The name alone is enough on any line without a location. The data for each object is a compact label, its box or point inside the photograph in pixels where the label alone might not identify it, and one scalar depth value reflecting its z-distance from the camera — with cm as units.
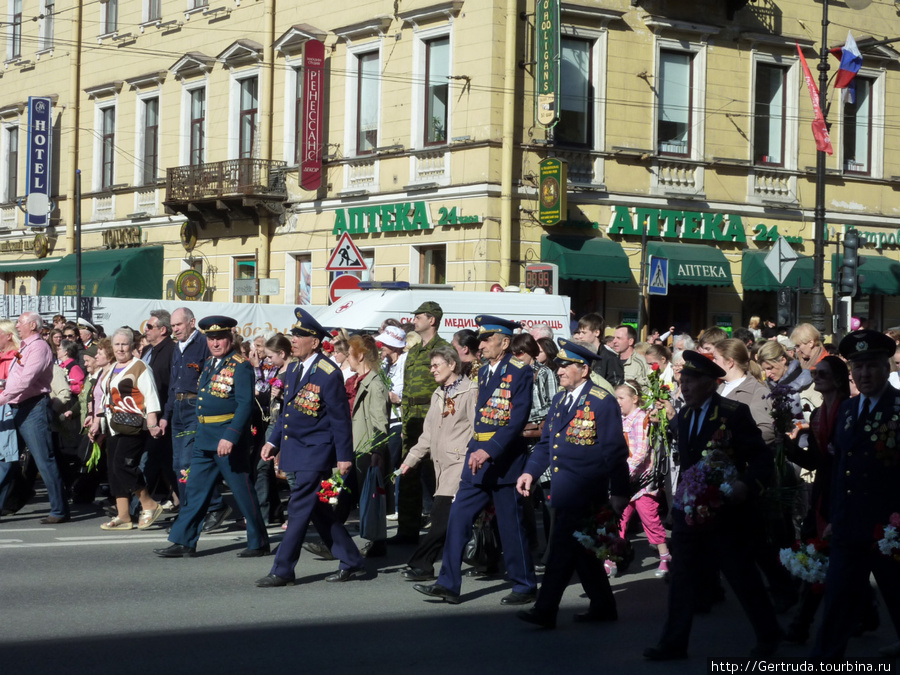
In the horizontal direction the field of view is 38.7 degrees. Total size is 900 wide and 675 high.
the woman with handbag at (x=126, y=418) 1165
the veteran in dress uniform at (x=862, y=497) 636
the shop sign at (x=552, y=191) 2412
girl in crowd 984
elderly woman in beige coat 966
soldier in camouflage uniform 1146
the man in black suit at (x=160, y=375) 1244
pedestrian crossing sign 2259
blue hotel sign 3644
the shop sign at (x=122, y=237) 3381
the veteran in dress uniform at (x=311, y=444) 922
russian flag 2569
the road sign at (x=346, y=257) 1947
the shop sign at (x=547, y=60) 2391
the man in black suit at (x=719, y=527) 695
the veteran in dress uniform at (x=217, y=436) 1021
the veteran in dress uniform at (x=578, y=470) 784
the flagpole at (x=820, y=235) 2238
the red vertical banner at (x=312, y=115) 2747
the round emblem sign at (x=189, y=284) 2991
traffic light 2178
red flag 2331
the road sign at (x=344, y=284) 1970
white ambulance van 1862
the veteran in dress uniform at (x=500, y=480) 862
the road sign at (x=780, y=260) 2059
